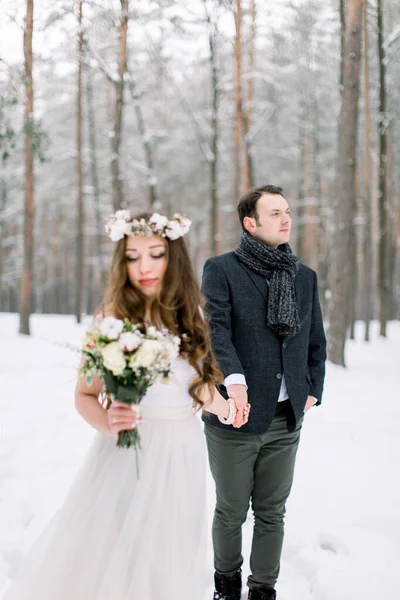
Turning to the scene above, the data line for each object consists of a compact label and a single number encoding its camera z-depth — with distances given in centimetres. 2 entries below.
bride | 210
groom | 264
